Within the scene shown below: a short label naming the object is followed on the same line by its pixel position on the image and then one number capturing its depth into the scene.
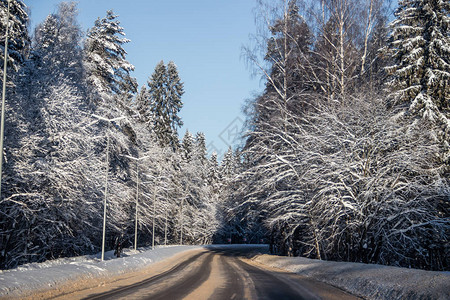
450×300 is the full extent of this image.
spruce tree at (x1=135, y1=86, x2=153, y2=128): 59.35
